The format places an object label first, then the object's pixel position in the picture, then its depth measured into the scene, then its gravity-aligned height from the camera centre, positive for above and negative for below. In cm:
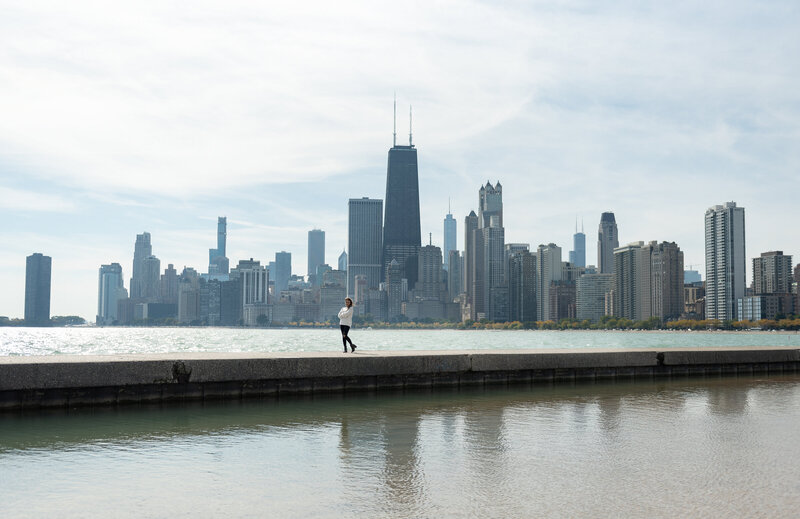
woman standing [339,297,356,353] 1983 -40
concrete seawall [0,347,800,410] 1328 -152
